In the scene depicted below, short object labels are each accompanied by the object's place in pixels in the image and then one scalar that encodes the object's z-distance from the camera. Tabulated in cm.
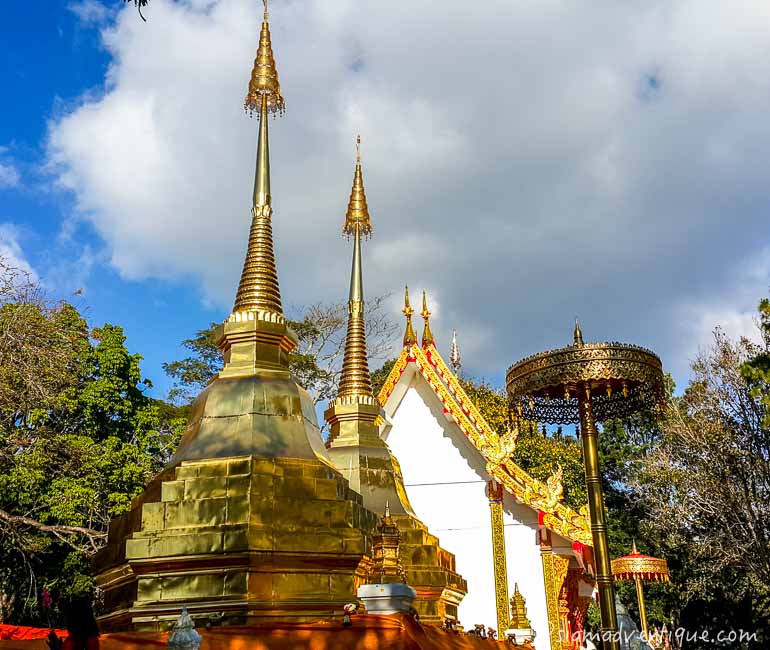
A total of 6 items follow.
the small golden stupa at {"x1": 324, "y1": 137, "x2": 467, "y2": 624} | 1088
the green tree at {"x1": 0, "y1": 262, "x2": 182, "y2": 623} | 1459
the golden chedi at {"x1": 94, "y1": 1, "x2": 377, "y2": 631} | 736
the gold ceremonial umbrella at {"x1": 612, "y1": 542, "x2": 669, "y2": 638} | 1502
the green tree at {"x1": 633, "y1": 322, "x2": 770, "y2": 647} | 2061
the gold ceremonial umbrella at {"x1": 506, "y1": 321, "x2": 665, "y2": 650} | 854
